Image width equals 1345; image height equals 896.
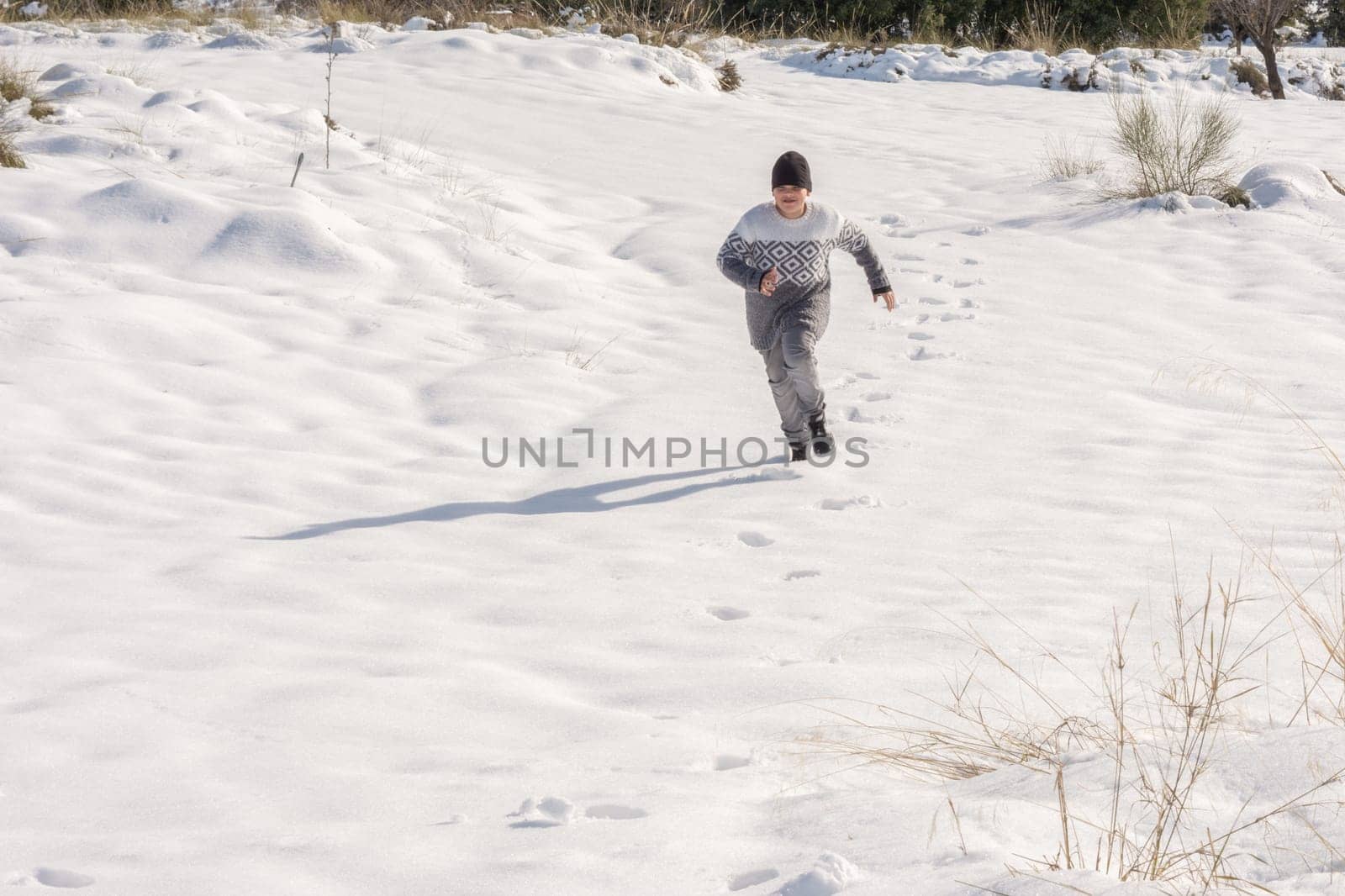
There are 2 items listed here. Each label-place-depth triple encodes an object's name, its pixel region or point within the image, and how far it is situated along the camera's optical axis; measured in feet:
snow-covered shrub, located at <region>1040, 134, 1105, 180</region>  63.87
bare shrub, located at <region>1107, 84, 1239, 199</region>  57.77
